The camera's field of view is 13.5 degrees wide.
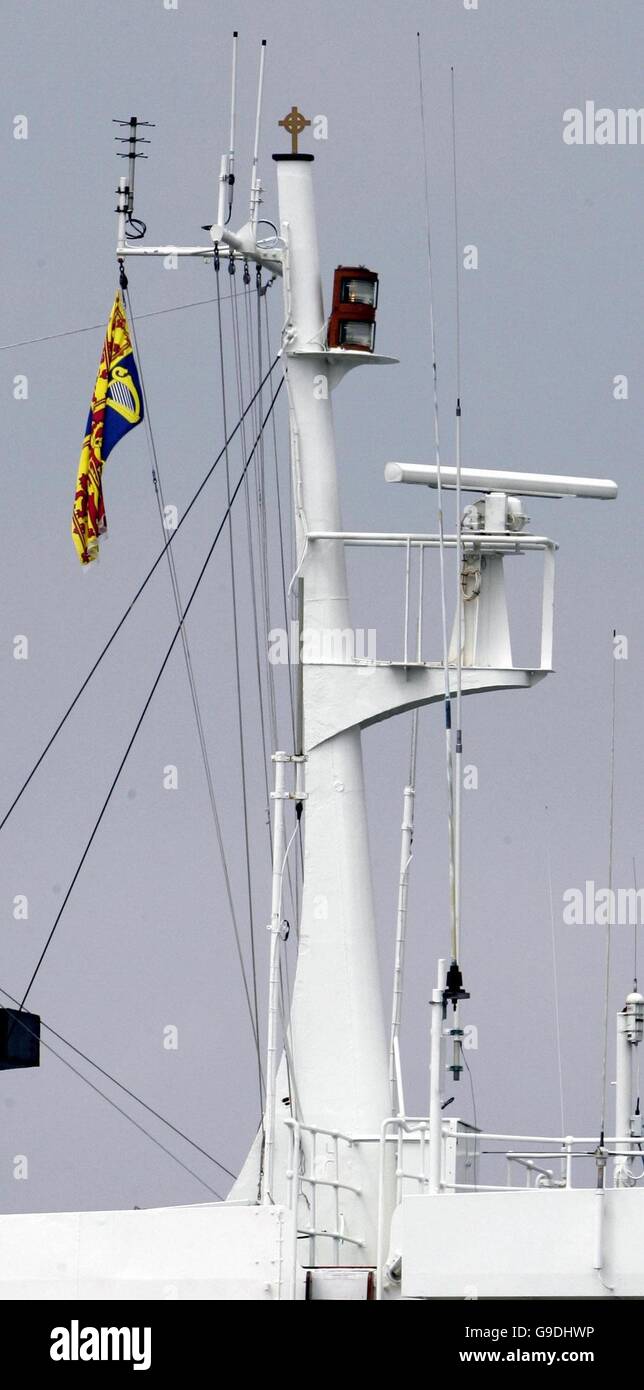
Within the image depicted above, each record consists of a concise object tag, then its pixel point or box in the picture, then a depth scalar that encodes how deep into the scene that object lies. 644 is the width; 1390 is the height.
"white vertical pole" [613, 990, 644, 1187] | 27.48
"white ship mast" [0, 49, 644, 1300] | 23.94
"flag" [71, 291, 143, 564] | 31.48
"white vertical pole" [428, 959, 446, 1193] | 24.45
